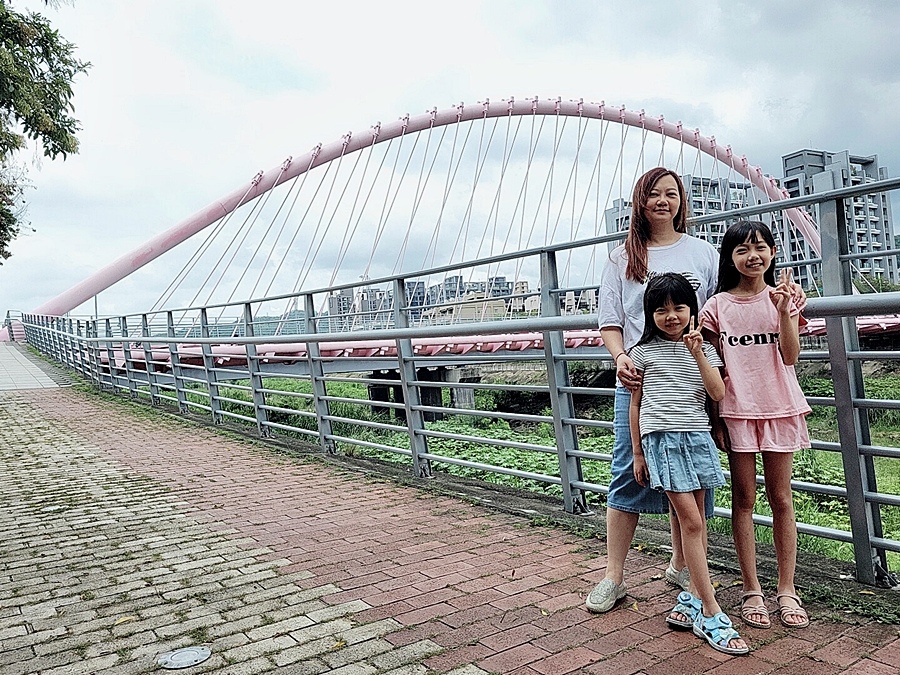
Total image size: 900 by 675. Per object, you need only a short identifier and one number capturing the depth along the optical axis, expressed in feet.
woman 9.24
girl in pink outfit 8.74
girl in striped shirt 8.68
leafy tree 18.13
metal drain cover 8.77
